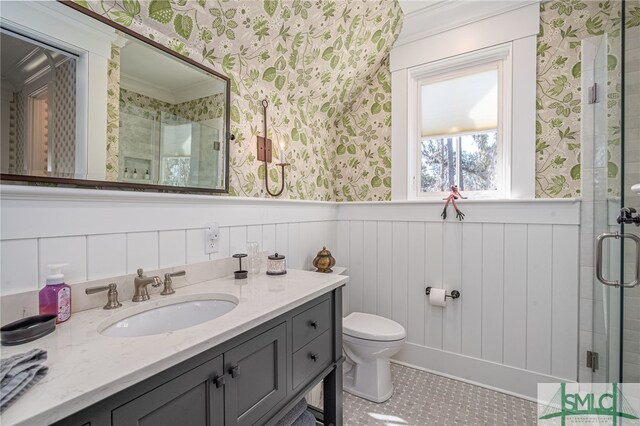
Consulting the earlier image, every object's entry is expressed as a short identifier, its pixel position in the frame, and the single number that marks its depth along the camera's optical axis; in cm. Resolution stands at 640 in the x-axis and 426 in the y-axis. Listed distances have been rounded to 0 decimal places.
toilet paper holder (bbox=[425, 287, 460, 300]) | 205
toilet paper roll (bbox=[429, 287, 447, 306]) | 205
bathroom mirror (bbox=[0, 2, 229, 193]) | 86
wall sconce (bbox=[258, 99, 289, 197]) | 181
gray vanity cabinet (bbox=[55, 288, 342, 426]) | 63
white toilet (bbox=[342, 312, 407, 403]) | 179
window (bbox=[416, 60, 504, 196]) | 210
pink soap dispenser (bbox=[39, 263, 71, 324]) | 85
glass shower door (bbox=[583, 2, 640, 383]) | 127
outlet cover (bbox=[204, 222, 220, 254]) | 141
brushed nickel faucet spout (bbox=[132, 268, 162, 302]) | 106
